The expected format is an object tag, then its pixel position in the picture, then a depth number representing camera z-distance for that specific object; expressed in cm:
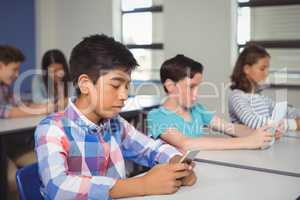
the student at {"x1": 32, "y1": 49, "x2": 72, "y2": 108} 316
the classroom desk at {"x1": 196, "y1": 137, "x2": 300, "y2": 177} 142
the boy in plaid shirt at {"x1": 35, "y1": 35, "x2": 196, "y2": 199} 104
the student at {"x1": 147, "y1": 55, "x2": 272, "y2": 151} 172
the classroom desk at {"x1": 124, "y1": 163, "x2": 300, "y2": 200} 111
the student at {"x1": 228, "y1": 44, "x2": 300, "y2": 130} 216
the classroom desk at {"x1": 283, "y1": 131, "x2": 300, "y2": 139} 207
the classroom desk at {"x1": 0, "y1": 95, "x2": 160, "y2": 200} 222
